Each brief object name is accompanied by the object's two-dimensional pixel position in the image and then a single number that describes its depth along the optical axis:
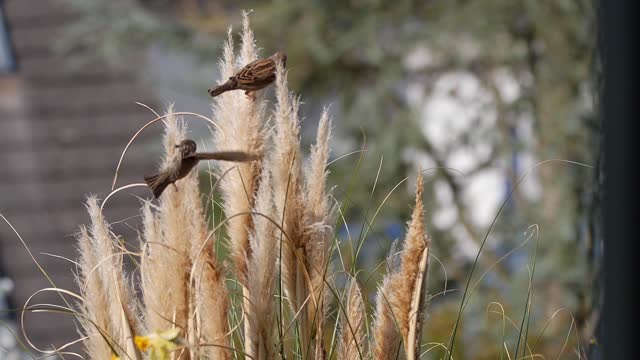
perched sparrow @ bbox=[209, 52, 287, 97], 7.33
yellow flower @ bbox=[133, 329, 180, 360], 7.10
